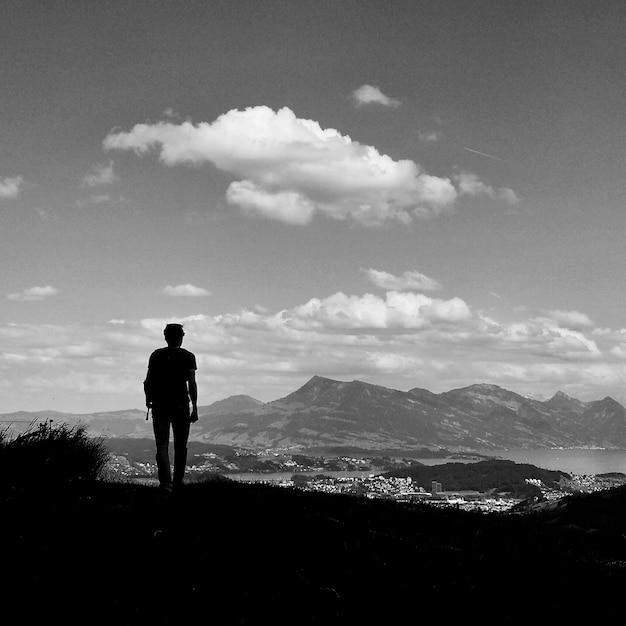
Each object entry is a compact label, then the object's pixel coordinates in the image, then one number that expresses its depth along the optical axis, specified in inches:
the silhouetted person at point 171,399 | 549.3
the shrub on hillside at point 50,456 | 401.1
